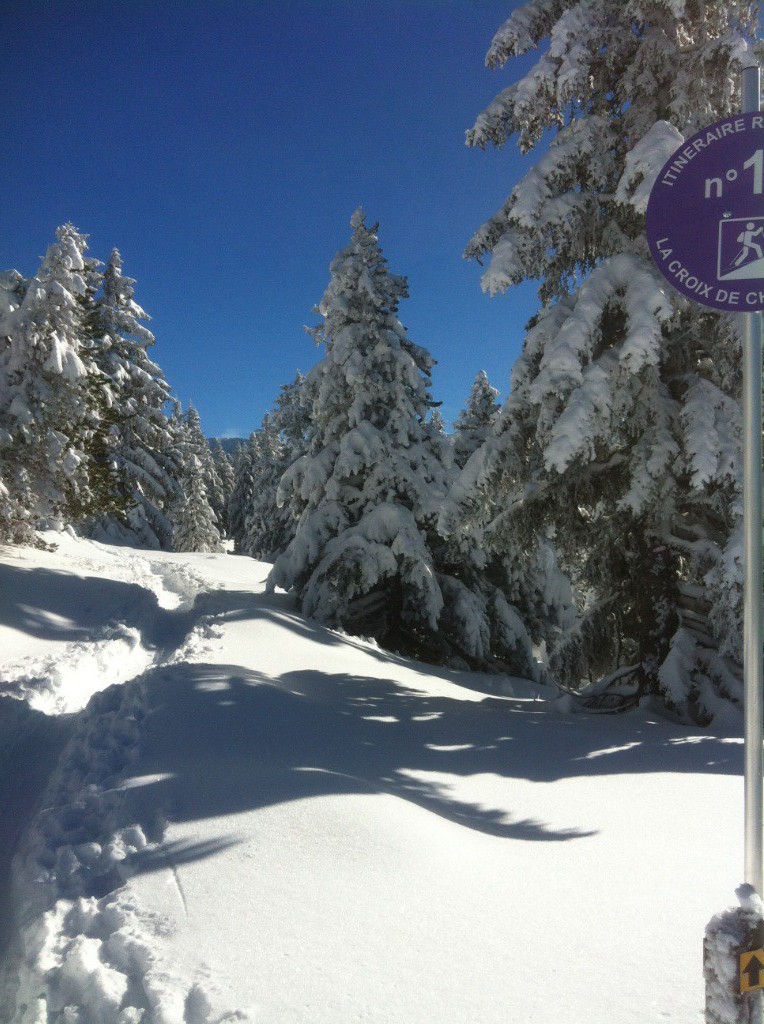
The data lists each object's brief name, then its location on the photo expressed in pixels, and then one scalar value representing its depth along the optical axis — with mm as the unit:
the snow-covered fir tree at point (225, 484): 75062
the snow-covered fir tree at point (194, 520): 47594
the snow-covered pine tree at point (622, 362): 7152
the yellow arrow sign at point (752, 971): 2184
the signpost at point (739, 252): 2463
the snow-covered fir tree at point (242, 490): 57406
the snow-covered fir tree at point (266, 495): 37469
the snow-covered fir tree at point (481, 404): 22156
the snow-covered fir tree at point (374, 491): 14078
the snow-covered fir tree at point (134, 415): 28172
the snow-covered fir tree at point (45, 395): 16391
